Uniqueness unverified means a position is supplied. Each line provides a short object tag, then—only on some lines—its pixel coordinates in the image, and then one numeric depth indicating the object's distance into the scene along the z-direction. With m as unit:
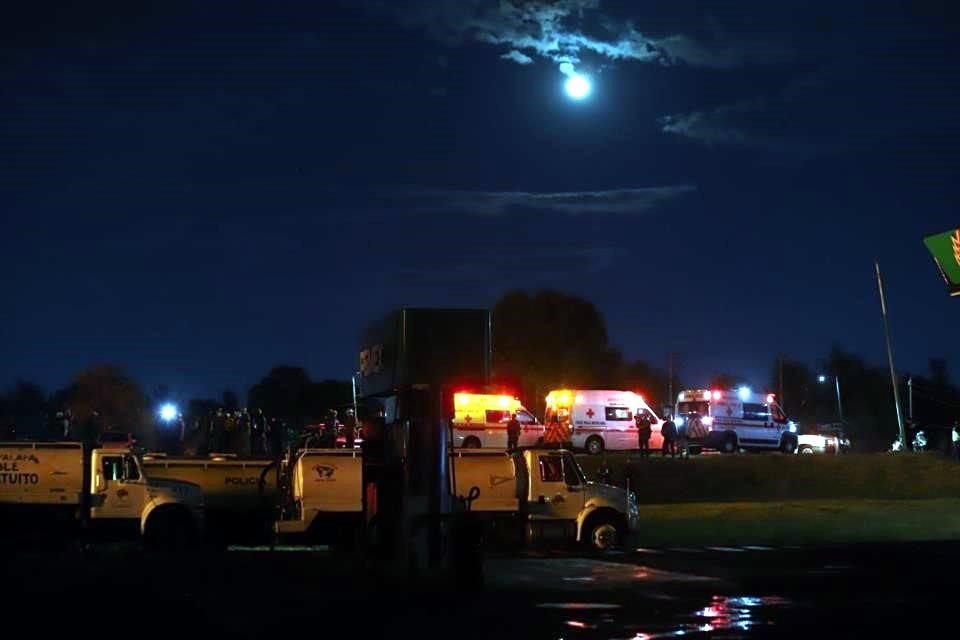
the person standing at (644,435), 39.47
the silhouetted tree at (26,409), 52.56
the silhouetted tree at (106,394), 74.50
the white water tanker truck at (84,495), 26.17
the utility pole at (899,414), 48.47
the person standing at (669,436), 40.28
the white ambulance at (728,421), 43.91
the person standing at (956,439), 42.53
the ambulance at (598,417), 40.66
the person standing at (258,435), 35.87
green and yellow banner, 38.34
